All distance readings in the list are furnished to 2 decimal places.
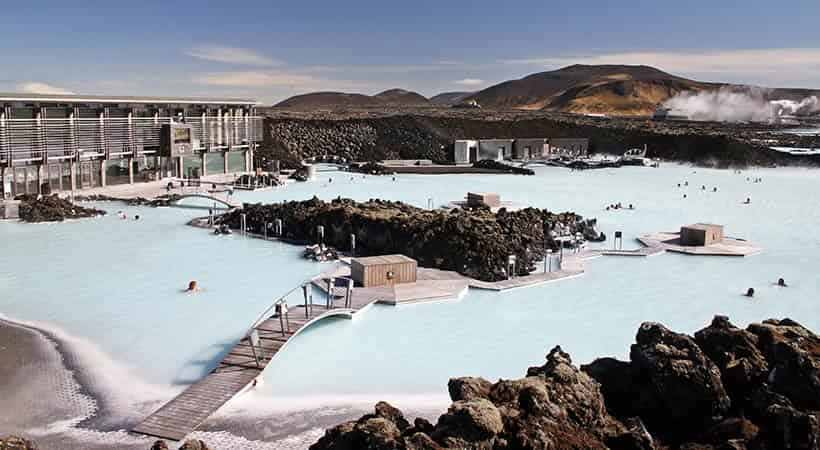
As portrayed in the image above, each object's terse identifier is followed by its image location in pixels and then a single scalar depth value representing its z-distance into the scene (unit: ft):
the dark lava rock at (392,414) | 24.53
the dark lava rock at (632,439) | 24.09
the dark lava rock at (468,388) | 25.34
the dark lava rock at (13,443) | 22.67
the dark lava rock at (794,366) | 26.89
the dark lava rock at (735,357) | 28.48
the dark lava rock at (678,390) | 26.89
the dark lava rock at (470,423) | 22.48
